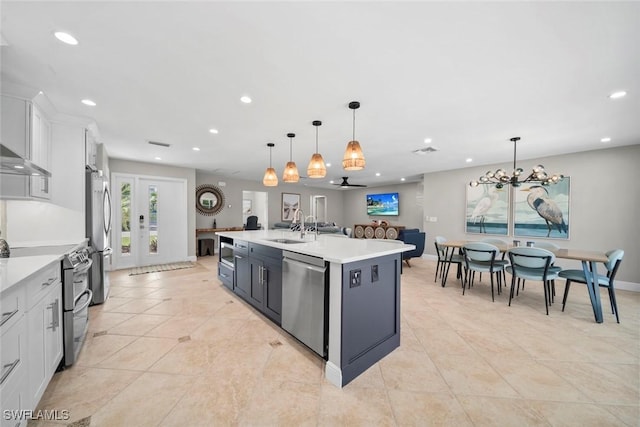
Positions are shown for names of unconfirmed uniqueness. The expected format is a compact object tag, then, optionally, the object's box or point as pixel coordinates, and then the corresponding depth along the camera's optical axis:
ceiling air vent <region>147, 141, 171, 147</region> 4.02
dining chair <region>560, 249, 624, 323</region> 2.87
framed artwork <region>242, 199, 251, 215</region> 10.45
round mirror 7.18
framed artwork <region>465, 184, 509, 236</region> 5.37
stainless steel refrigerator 3.10
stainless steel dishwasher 1.94
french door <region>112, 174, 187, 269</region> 5.32
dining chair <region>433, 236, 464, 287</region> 4.18
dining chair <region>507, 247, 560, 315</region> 3.07
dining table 2.80
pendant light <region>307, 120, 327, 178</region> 2.92
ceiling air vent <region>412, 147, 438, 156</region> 4.34
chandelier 3.65
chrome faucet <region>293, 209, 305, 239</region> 3.23
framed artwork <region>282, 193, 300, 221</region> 9.28
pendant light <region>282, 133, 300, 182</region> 3.38
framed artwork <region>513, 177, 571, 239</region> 4.64
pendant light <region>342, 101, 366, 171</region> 2.49
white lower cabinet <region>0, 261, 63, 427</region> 1.15
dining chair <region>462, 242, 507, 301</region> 3.56
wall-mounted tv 9.09
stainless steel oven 1.92
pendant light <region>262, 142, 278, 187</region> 3.73
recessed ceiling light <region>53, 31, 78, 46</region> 1.57
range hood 1.53
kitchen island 1.78
